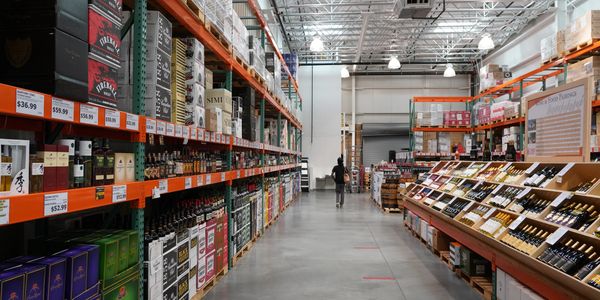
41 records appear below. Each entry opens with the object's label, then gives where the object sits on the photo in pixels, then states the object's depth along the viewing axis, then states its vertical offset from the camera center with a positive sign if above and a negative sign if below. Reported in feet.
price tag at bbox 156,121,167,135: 10.94 +0.76
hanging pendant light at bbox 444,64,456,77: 60.18 +12.15
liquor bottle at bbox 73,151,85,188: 8.00 -0.30
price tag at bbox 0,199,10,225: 5.85 -0.77
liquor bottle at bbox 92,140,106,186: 8.51 -0.20
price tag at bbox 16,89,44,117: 6.10 +0.77
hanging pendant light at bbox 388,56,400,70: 52.42 +11.54
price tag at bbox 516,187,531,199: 15.23 -1.25
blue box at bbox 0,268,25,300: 5.97 -1.83
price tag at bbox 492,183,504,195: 17.65 -1.31
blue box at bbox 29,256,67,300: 6.87 -1.95
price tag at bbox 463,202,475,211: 18.85 -2.15
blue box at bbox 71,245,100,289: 7.93 -2.04
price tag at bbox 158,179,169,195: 11.47 -0.81
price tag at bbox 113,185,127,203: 8.90 -0.78
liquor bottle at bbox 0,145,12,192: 6.10 -0.19
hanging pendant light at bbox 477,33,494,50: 44.01 +11.85
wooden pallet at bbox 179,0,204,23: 13.59 +4.83
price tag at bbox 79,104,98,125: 7.51 +0.75
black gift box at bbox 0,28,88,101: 6.77 +1.54
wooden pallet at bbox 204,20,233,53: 15.01 +4.74
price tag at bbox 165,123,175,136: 11.59 +0.74
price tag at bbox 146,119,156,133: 10.40 +0.76
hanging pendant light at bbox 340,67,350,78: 64.11 +12.74
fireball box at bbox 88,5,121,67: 7.82 +2.31
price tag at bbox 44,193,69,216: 6.71 -0.77
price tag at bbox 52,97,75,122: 6.82 +0.77
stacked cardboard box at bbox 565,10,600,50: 25.68 +8.01
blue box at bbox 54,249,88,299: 7.34 -2.04
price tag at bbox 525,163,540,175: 16.10 -0.38
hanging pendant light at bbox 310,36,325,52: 44.01 +11.56
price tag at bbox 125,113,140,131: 9.35 +0.77
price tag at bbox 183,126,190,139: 12.78 +0.73
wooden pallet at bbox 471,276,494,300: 15.39 -4.77
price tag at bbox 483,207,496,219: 16.50 -2.12
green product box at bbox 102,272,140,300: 8.64 -2.82
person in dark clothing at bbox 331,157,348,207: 46.26 -2.47
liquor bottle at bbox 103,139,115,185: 8.92 -0.21
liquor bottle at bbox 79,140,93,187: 8.23 -0.06
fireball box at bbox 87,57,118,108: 7.86 +1.41
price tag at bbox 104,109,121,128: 8.36 +0.76
